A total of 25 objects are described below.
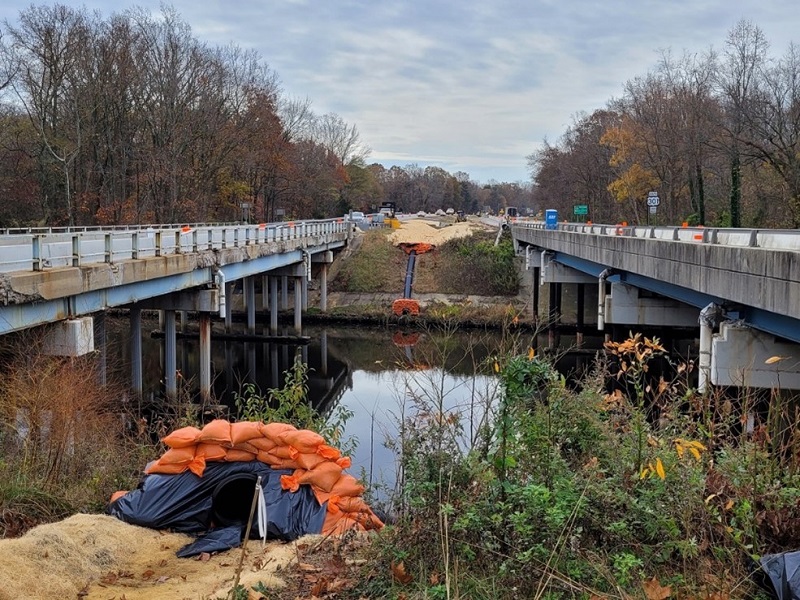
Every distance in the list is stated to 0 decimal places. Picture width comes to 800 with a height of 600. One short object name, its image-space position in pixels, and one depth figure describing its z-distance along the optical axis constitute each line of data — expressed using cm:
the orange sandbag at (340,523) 757
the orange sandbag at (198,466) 874
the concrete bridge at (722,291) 1116
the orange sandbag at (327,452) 895
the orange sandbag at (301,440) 884
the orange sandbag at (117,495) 888
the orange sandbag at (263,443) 887
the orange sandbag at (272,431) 883
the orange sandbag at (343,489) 882
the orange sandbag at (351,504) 871
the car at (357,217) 7022
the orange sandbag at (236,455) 889
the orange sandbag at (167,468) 881
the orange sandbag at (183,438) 881
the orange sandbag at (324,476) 880
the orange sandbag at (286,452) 885
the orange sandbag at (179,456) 882
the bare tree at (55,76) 4175
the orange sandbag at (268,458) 891
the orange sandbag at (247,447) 887
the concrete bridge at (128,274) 1339
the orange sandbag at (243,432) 878
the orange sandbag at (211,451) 886
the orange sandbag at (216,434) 880
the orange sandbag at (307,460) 886
